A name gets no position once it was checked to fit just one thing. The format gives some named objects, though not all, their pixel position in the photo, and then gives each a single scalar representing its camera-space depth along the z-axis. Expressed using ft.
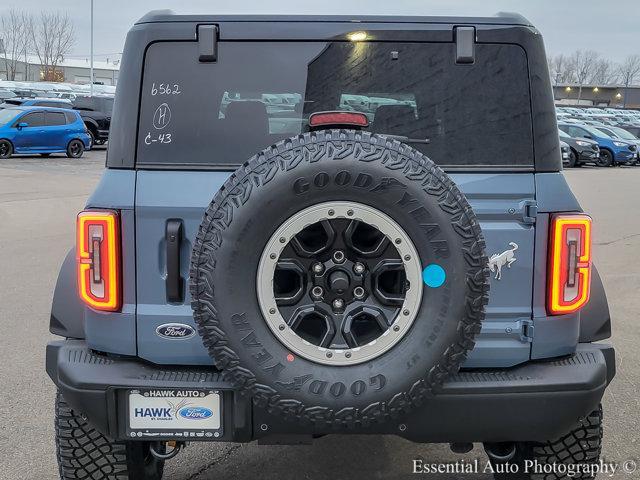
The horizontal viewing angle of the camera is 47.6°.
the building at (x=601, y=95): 356.38
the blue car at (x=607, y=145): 90.33
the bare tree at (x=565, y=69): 379.35
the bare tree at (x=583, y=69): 385.50
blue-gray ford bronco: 7.41
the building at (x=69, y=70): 306.35
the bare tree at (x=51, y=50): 286.87
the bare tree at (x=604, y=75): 384.06
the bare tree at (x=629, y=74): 376.68
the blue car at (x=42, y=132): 67.82
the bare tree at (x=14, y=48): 281.35
